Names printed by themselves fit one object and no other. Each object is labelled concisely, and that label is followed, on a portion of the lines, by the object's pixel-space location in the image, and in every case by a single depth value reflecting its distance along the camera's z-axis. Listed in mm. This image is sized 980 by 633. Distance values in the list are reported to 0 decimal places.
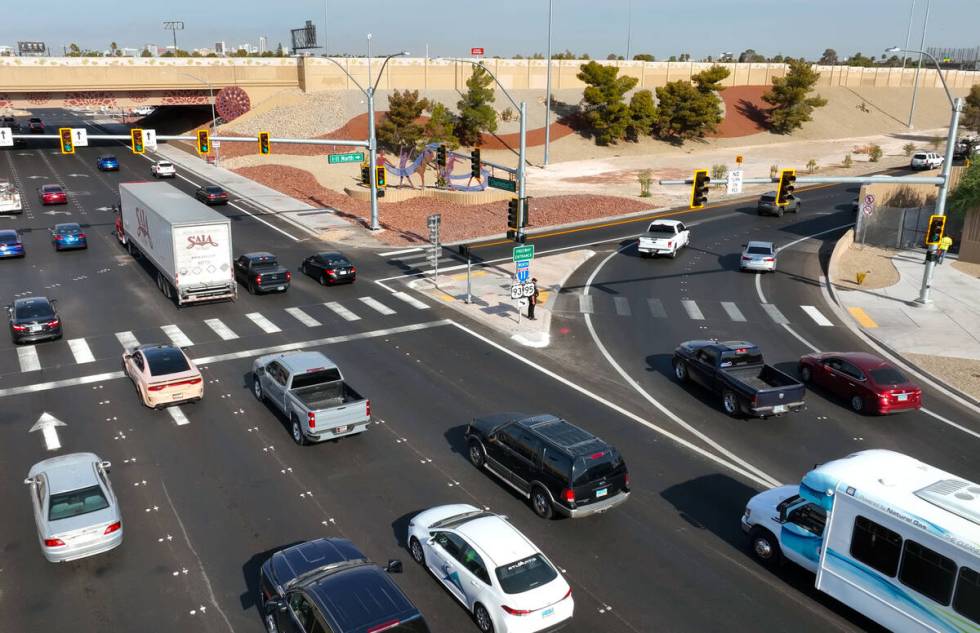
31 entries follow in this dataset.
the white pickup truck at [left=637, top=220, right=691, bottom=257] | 41531
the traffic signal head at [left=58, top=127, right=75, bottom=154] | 38531
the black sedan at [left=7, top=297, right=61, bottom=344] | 26422
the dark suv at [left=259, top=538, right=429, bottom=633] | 10773
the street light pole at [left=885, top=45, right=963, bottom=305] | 29656
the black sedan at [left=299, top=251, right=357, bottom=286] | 34750
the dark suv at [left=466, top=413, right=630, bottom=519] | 15711
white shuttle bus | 11344
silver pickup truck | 18812
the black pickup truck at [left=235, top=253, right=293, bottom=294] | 33000
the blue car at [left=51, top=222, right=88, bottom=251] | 39906
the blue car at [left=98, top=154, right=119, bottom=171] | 68250
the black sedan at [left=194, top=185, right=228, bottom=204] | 53250
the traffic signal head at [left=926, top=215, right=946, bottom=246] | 30859
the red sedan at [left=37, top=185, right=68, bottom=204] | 52812
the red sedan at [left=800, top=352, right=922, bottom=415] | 22172
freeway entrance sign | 29500
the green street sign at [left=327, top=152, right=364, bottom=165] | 45375
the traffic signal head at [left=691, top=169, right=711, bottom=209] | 29500
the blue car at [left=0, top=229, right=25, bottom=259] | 38156
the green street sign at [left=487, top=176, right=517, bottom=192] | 35425
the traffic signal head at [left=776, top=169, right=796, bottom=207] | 29078
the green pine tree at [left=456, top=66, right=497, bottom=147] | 84000
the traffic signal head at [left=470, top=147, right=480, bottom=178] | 37847
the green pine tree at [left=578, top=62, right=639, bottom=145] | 90562
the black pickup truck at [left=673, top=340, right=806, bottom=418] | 21156
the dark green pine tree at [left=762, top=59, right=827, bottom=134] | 103188
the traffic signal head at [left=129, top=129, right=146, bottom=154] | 38788
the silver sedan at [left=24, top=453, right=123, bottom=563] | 14109
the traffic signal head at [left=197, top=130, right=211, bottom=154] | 38594
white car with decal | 12219
